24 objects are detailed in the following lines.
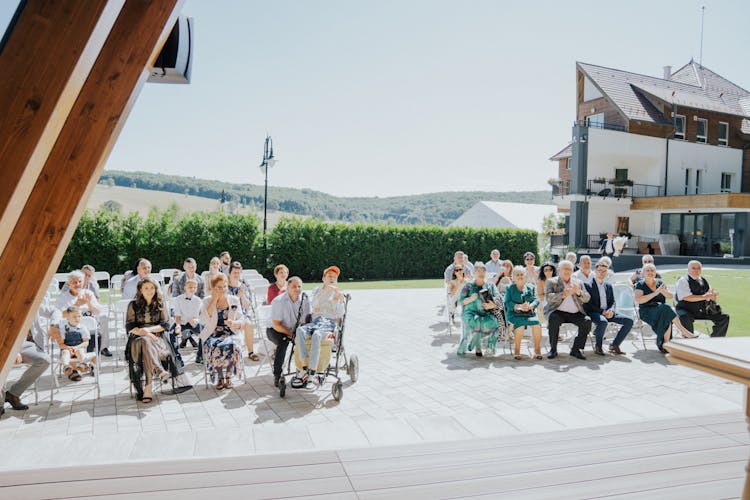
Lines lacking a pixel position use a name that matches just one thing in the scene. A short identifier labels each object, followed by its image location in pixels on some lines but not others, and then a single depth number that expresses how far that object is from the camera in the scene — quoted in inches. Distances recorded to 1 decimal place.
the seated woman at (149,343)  229.8
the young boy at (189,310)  297.4
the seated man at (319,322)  235.1
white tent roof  2031.6
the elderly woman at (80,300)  287.1
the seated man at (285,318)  250.7
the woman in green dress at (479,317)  308.7
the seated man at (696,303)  327.9
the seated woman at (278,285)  302.2
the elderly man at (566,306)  308.7
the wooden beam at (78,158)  86.1
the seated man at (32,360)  212.8
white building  1172.5
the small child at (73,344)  252.7
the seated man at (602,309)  313.4
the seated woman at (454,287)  374.2
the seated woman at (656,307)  324.2
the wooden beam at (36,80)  66.7
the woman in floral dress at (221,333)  244.4
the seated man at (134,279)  322.7
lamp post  753.0
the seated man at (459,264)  414.9
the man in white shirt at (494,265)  476.0
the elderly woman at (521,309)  304.5
